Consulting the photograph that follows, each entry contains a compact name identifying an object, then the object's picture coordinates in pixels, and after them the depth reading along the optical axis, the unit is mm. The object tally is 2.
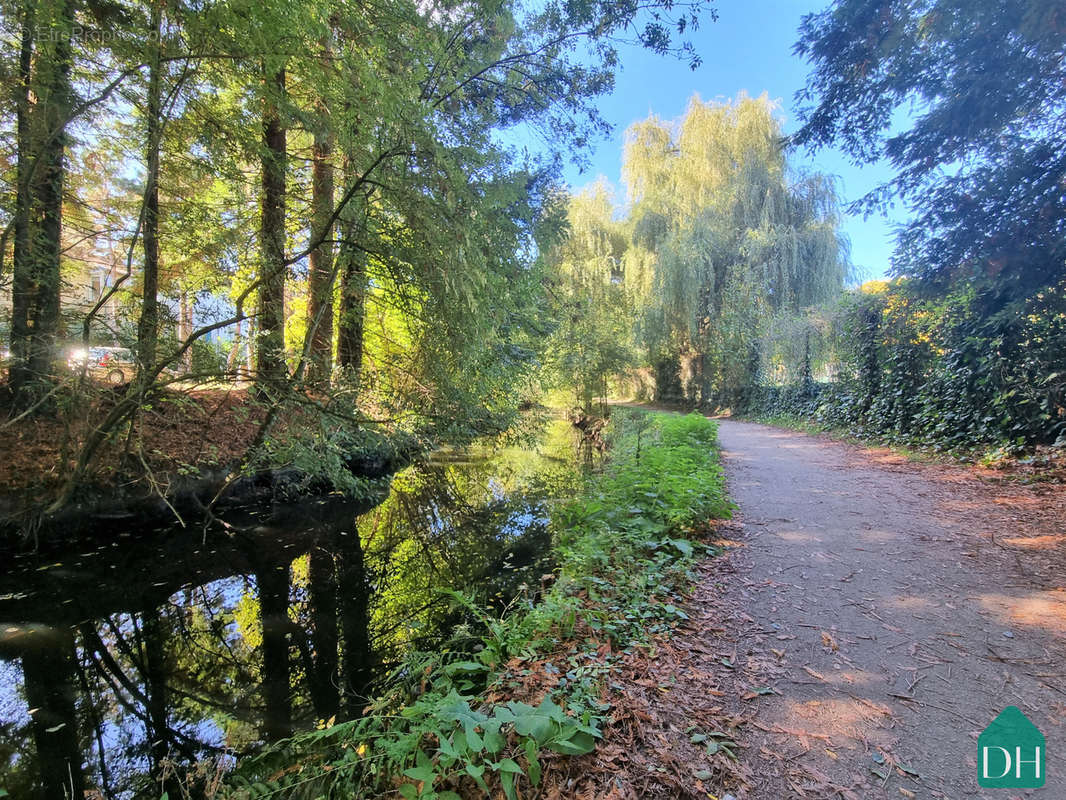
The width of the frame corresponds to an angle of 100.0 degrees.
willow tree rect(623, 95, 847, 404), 16453
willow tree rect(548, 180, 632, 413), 15719
